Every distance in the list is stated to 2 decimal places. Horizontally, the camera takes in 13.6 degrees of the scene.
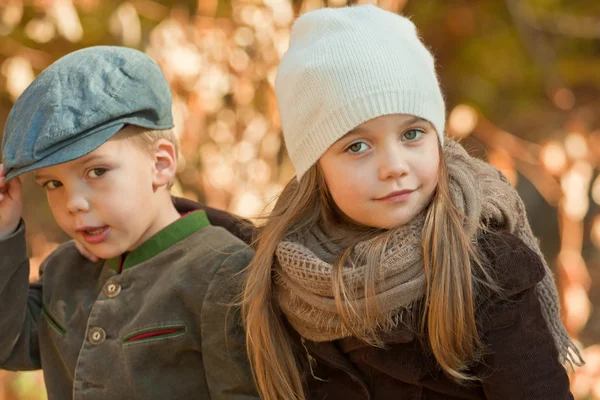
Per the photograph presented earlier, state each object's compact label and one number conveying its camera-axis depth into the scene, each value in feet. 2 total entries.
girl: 7.66
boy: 7.98
